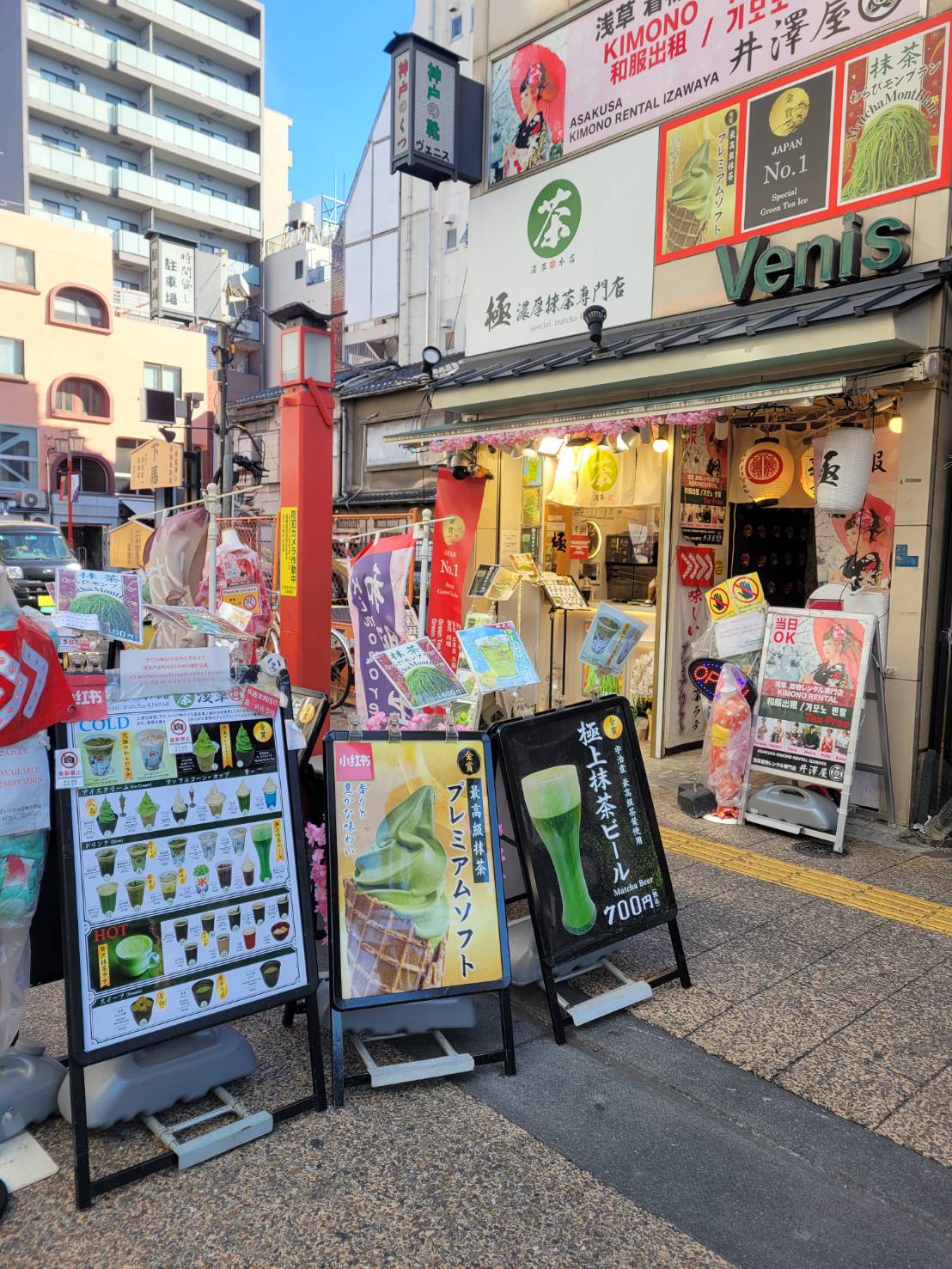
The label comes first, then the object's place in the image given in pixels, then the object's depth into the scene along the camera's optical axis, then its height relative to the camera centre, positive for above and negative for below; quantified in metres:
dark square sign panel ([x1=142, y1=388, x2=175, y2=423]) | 13.41 +2.20
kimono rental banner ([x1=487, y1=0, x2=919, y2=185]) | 6.64 +4.38
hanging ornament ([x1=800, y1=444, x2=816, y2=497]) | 7.78 +0.77
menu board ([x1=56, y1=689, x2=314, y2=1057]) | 2.76 -1.10
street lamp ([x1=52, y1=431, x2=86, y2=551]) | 27.30 +3.28
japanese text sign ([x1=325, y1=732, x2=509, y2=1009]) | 3.21 -1.24
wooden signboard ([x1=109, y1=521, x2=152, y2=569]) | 10.88 +0.01
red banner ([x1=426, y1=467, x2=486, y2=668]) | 9.13 -0.14
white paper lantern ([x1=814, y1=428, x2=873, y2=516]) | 6.10 +0.63
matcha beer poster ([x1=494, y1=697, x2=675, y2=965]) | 3.64 -1.21
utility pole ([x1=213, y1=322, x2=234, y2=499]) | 10.08 +1.66
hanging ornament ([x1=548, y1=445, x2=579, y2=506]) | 9.07 +0.76
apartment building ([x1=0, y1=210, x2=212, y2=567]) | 27.22 +5.55
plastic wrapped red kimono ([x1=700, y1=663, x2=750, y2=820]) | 6.39 -1.39
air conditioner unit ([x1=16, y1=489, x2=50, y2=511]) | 25.06 +1.28
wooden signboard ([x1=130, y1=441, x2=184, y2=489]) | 10.36 +1.00
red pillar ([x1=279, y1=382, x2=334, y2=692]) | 7.81 +0.27
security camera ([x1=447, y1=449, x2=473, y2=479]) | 9.37 +0.95
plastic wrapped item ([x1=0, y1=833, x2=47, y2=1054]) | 2.84 -1.22
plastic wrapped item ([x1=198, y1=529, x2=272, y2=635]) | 8.38 -0.20
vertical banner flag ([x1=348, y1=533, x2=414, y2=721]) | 6.39 -0.35
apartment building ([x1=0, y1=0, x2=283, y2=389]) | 32.41 +16.90
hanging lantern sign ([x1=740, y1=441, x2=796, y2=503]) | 7.81 +0.80
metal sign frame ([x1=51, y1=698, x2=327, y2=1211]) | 2.61 -1.57
